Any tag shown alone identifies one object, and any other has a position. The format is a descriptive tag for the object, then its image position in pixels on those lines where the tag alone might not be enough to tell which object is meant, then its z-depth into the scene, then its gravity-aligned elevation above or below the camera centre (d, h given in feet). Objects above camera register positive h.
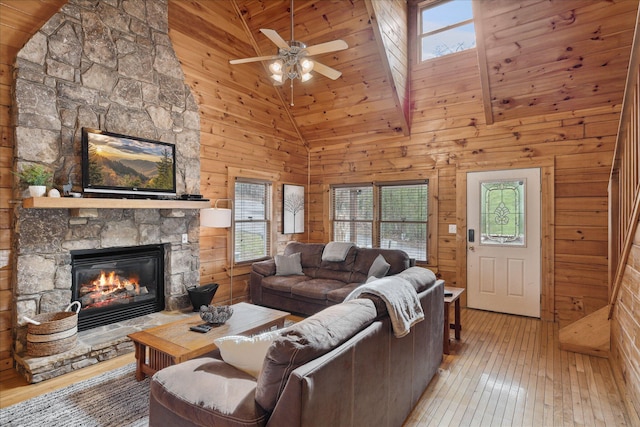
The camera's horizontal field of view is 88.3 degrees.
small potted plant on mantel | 9.57 +1.05
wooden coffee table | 8.05 -3.23
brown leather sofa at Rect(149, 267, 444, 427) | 4.39 -2.65
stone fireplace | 9.96 +3.37
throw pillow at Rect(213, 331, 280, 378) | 5.58 -2.34
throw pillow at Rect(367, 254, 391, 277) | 14.02 -2.22
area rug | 7.45 -4.66
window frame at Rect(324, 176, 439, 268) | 17.39 +0.53
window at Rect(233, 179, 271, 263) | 17.34 -0.26
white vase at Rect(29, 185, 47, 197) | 9.54 +0.71
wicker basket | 9.43 -3.54
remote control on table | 8.97 -3.13
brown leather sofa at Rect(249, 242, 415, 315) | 14.07 -2.99
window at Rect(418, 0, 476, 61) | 15.60 +9.19
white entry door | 14.84 -1.16
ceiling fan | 9.80 +4.97
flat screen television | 11.01 +1.82
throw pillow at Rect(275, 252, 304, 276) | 16.17 -2.46
